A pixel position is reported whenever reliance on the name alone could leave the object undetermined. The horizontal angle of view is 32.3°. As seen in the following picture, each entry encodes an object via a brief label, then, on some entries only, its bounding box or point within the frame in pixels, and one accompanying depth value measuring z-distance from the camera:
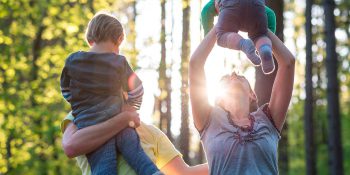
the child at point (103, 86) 3.53
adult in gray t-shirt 3.58
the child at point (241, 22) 3.39
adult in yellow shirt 3.52
